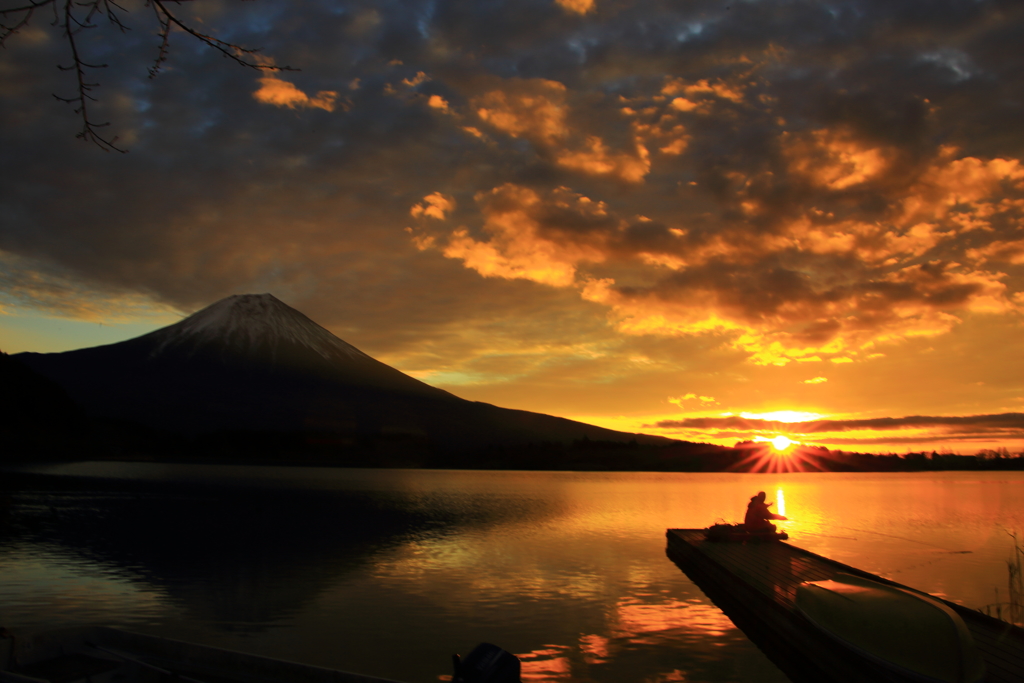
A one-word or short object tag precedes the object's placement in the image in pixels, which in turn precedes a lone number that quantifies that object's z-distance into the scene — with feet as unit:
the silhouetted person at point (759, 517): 82.38
